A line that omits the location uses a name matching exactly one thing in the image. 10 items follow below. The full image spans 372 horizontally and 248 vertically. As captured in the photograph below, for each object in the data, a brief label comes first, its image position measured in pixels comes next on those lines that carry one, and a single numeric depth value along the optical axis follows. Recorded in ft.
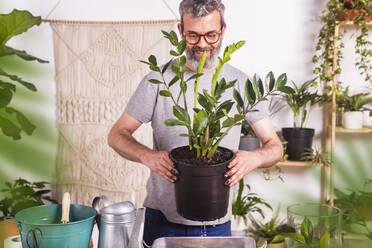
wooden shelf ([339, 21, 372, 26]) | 7.31
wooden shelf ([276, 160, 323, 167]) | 7.68
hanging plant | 7.22
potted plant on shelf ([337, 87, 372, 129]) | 7.43
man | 4.26
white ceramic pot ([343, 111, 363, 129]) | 7.42
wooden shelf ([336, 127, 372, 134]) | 7.22
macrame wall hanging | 8.20
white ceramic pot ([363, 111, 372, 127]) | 8.09
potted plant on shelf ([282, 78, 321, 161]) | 7.78
